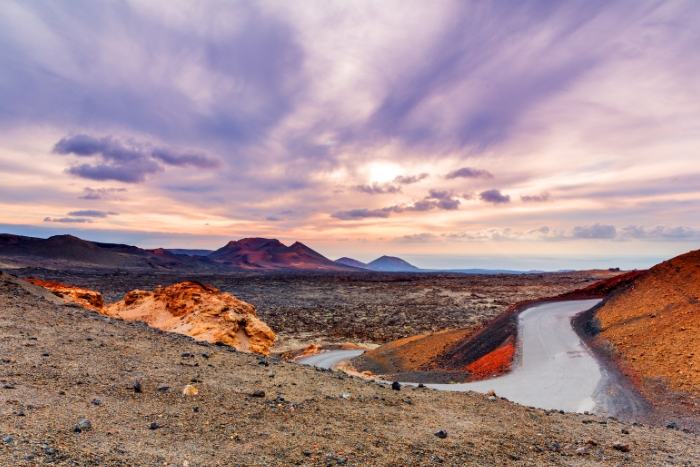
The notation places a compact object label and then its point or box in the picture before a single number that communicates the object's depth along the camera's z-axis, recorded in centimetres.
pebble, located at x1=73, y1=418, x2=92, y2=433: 479
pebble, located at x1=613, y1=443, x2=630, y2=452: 662
